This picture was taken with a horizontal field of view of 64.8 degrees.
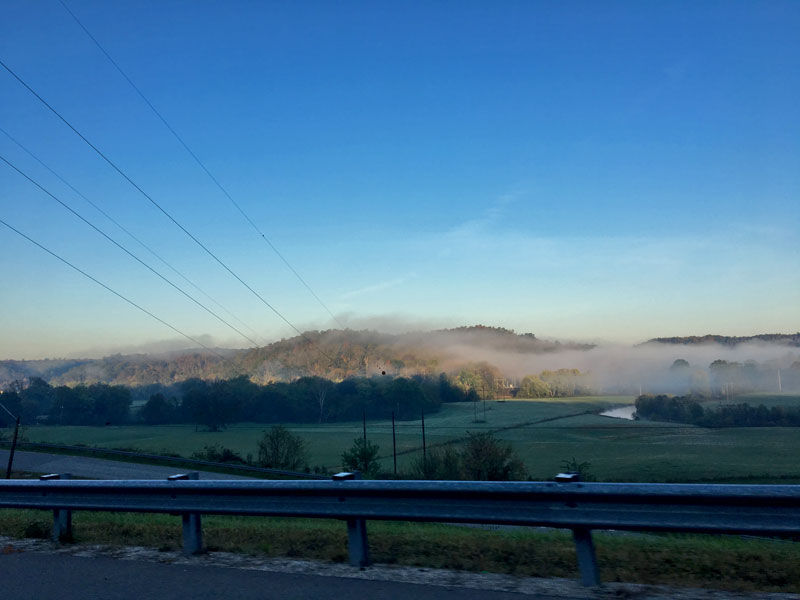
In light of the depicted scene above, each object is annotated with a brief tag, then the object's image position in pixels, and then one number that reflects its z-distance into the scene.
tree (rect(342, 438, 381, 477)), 51.57
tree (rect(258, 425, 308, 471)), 56.97
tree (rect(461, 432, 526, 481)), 39.25
